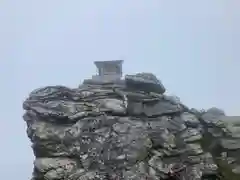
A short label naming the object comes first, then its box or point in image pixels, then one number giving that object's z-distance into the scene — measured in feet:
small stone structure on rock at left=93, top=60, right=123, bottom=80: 38.06
